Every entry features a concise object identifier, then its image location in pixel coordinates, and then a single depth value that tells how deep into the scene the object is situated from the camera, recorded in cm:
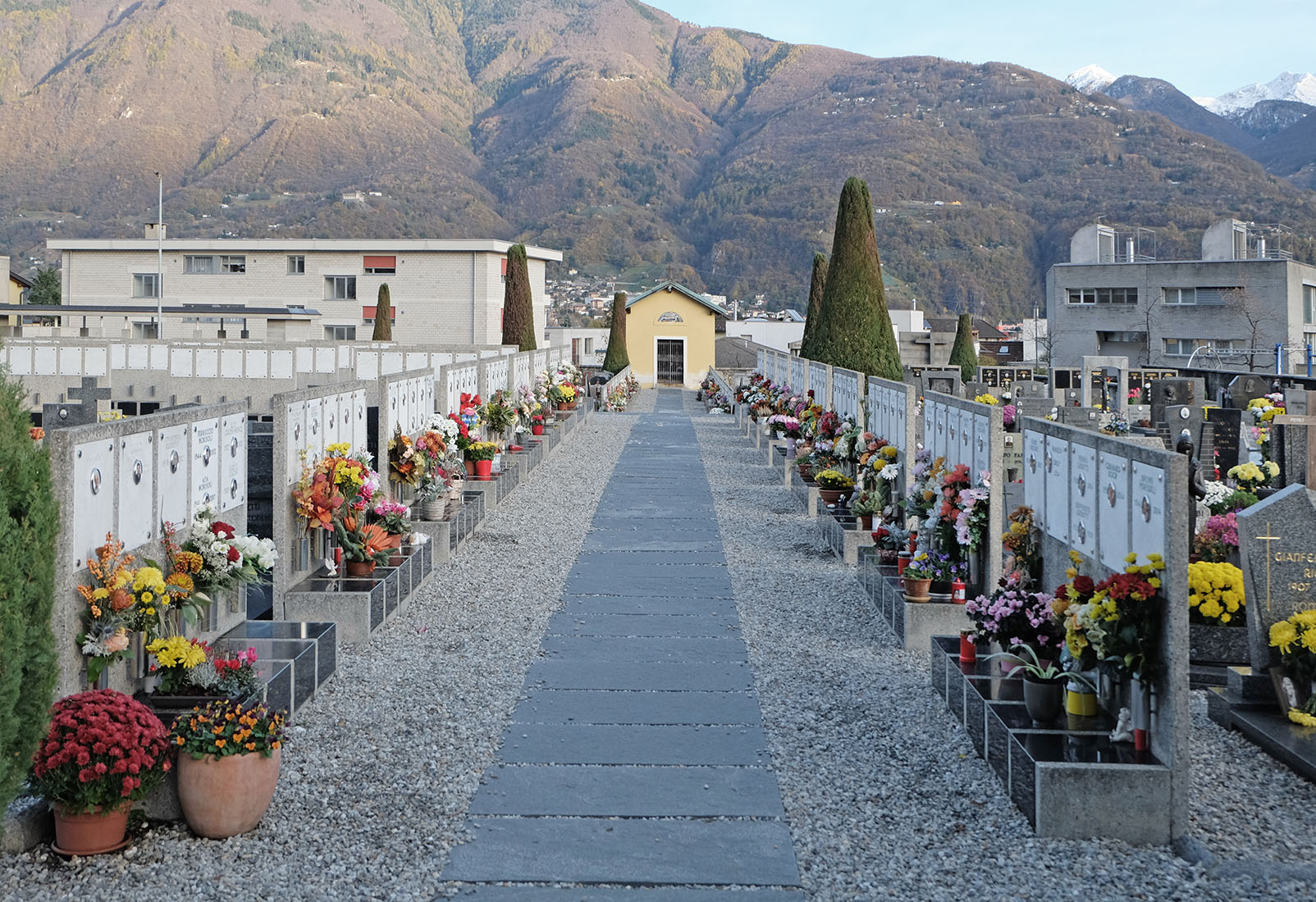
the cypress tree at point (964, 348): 4925
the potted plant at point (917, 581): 861
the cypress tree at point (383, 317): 4931
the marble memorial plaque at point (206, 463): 716
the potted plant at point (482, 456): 1517
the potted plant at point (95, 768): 457
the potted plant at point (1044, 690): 579
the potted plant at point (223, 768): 486
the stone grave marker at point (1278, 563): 678
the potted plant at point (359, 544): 908
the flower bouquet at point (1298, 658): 648
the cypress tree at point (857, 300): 2122
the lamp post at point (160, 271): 4925
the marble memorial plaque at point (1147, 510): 520
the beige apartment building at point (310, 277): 5997
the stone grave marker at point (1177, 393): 2308
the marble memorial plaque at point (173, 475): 661
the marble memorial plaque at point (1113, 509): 567
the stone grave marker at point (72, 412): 1410
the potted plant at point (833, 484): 1365
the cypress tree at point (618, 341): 5212
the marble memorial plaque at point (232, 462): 765
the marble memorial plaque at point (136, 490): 606
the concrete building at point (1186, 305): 6875
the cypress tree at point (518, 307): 3741
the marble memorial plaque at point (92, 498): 554
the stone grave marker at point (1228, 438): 1656
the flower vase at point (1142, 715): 533
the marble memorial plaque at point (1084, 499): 615
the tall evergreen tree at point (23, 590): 418
